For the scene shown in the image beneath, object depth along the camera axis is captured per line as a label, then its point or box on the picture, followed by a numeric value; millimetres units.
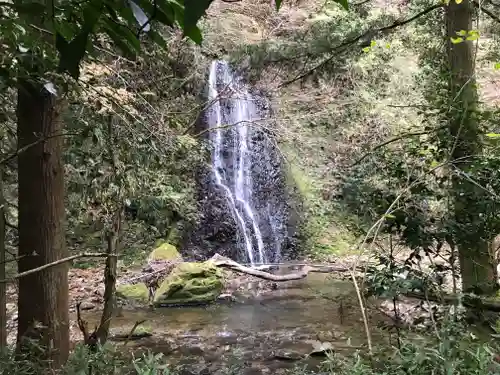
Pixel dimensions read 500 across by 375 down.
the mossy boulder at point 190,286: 8115
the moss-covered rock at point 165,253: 10273
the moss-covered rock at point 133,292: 8107
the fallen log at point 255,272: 6579
